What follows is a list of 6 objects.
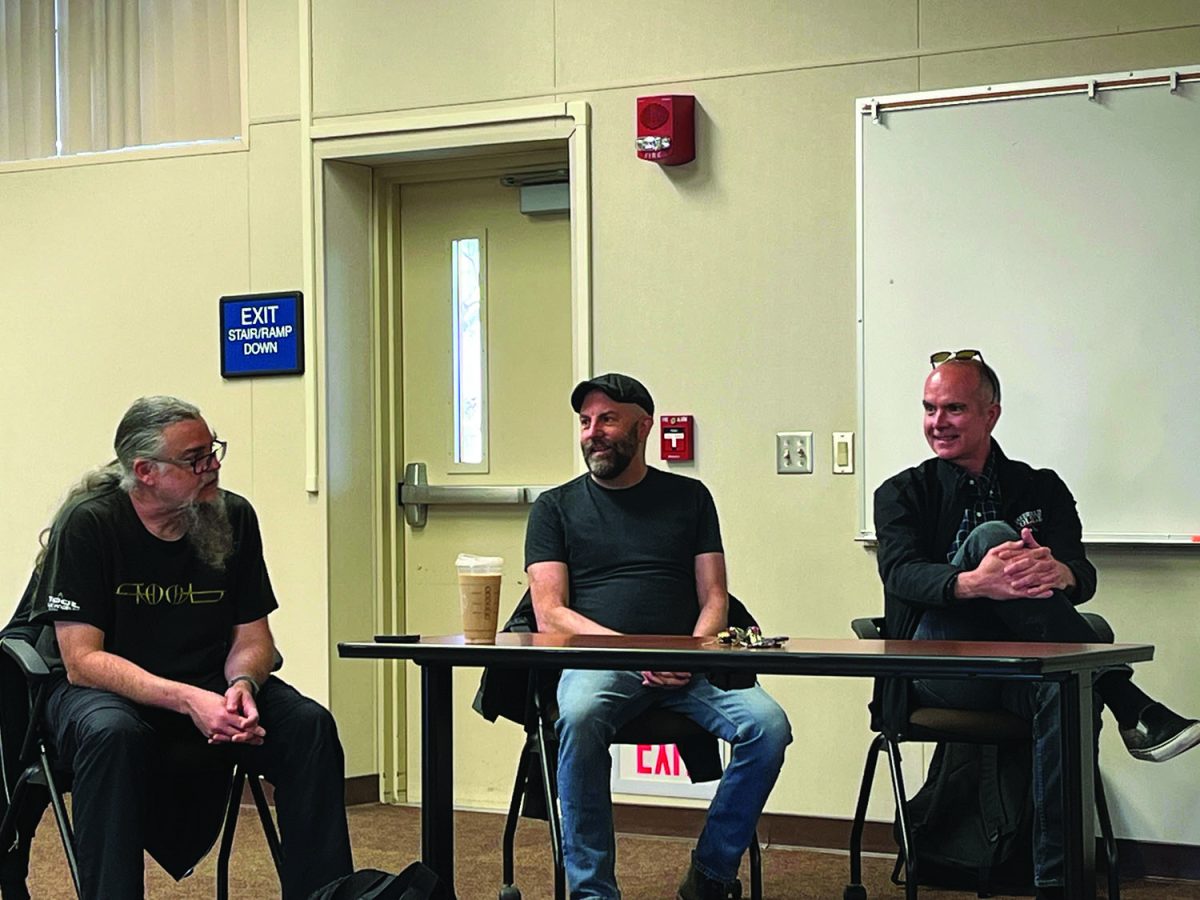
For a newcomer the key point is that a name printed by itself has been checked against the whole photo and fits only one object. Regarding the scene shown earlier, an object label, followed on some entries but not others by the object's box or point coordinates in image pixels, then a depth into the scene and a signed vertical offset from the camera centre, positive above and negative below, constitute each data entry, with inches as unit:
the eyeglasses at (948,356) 155.2 +6.0
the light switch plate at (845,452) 176.2 -3.2
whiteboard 163.0 +14.5
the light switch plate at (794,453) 178.4 -3.3
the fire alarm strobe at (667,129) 181.6 +32.0
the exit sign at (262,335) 203.2 +11.3
